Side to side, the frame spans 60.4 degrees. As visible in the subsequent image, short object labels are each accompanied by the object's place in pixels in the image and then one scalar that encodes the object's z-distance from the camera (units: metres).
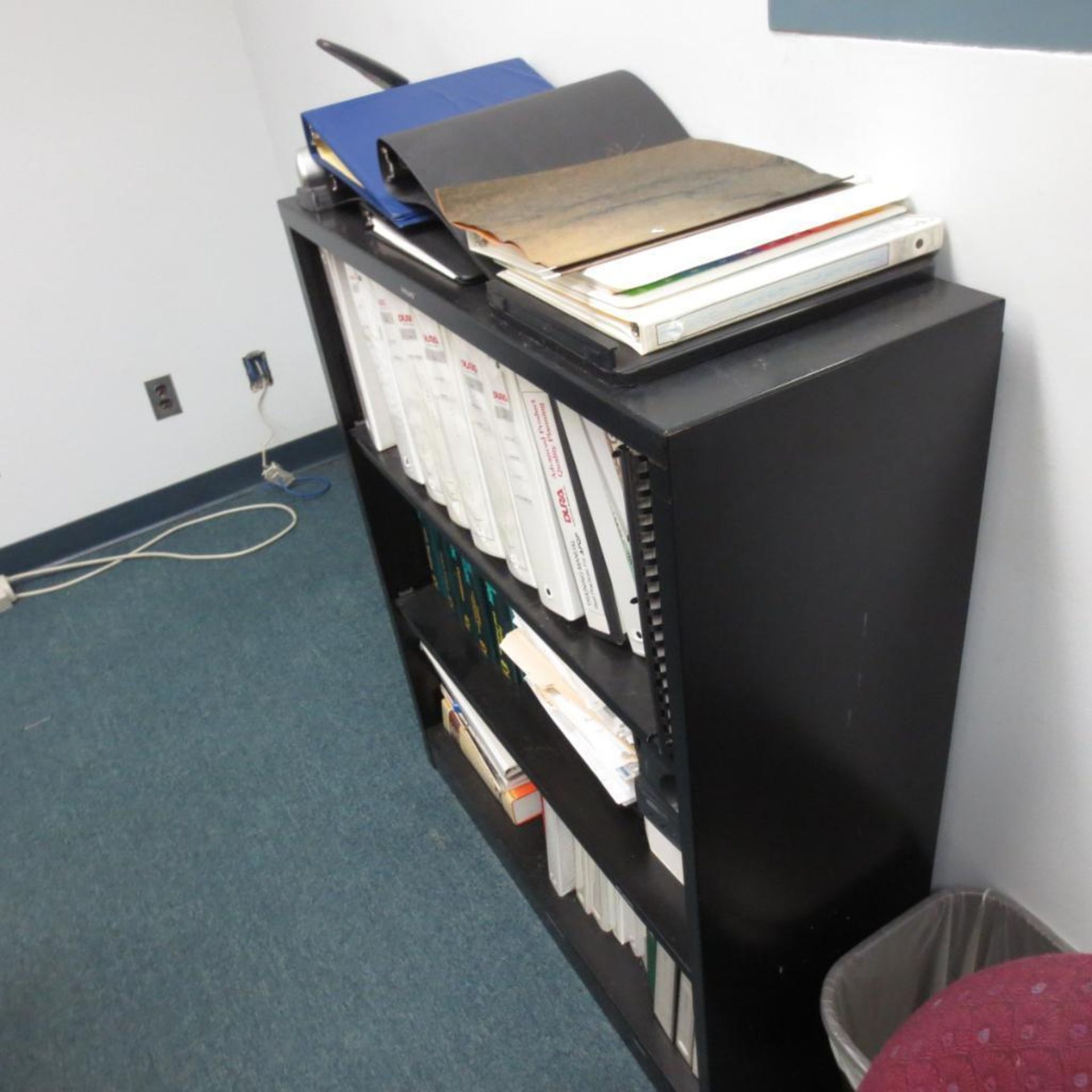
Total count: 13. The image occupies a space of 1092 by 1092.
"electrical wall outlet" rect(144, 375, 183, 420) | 2.36
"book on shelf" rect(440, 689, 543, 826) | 1.38
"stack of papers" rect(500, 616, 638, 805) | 0.97
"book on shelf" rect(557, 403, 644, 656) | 0.75
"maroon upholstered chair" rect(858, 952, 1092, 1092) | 0.57
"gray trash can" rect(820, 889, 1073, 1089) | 0.90
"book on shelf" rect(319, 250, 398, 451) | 1.13
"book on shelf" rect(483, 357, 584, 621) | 0.83
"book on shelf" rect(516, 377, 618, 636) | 0.79
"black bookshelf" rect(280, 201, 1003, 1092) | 0.60
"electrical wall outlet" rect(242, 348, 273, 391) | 2.45
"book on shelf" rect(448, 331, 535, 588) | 0.88
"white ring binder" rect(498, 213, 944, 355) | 0.60
